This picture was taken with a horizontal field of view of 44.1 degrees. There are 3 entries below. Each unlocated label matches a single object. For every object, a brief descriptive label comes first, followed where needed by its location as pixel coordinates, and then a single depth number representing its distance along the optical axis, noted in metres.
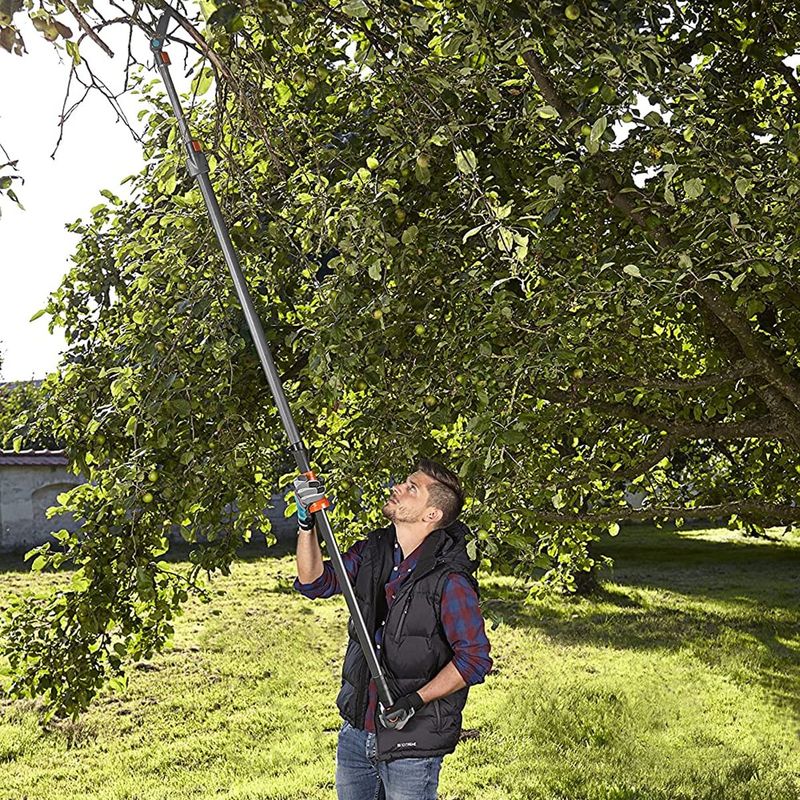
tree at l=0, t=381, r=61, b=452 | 4.25
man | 3.17
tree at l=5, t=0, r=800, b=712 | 3.12
